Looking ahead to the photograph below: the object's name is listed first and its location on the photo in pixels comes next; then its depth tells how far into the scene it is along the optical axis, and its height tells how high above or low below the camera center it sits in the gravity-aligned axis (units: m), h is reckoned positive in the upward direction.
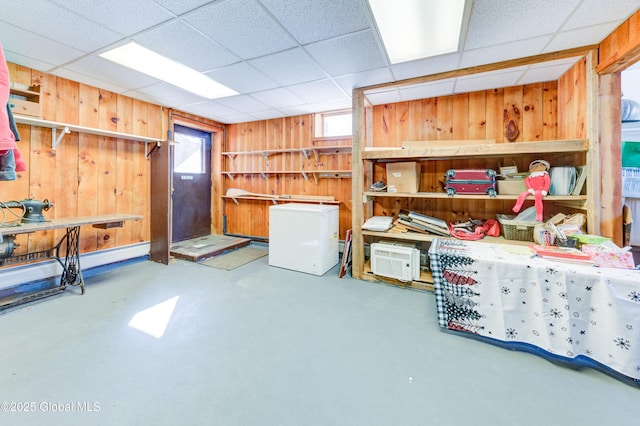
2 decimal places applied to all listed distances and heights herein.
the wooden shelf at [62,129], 2.62 +0.88
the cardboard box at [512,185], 2.56 +0.22
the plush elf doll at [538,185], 2.32 +0.20
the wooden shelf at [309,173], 4.08 +0.57
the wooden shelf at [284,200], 4.19 +0.12
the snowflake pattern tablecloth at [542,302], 1.54 -0.64
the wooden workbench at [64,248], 2.33 -0.47
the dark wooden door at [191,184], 4.56 +0.43
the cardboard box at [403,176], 3.00 +0.36
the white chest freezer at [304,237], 3.37 -0.41
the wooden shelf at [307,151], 4.08 +0.93
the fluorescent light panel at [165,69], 2.45 +1.49
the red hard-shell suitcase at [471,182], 2.62 +0.26
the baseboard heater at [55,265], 2.66 -0.68
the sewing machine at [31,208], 2.41 -0.01
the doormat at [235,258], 3.68 -0.79
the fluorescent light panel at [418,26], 1.80 +1.42
